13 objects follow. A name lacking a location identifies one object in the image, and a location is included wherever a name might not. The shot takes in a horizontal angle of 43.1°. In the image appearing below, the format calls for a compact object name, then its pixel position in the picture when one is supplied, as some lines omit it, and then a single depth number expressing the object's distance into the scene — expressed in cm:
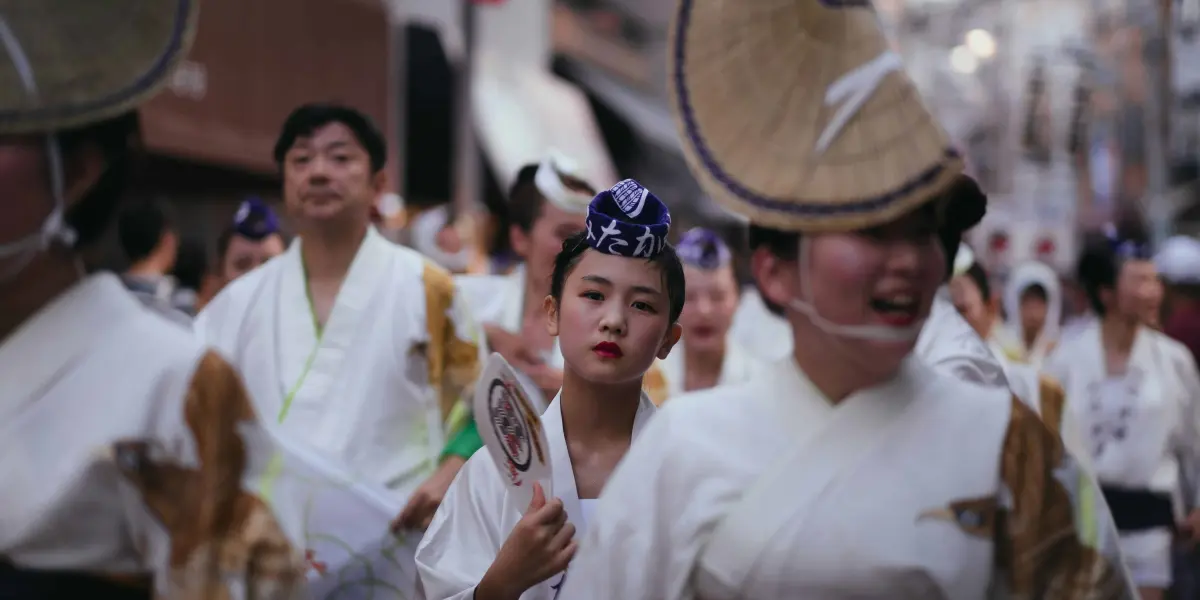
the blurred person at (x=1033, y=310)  1018
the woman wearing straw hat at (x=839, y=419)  234
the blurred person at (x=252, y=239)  584
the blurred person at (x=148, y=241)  638
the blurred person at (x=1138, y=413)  664
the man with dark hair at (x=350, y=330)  447
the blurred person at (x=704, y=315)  566
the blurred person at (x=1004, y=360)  326
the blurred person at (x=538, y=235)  451
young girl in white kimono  309
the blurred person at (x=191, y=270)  752
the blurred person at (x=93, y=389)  245
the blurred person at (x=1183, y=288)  817
